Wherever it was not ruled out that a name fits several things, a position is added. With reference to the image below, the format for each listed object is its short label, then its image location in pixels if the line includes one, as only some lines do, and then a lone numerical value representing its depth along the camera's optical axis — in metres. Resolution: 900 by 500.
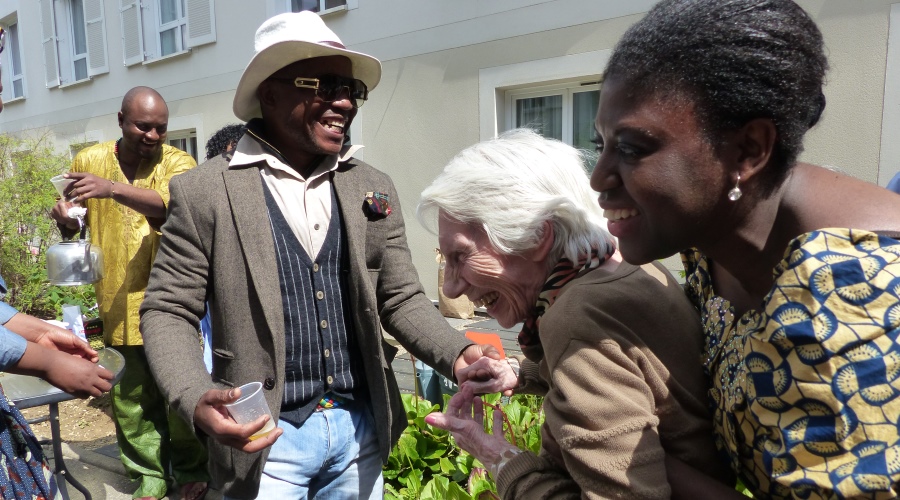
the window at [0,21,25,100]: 15.10
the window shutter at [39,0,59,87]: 13.54
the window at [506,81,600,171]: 6.77
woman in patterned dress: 0.87
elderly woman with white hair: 1.17
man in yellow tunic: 3.45
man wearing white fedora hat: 1.81
